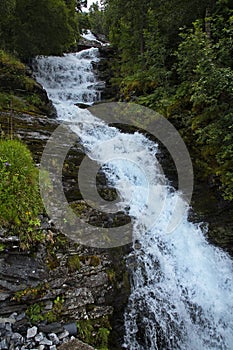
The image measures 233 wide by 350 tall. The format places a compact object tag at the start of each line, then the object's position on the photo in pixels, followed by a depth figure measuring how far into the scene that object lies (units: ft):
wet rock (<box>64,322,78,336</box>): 13.26
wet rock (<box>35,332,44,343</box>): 12.19
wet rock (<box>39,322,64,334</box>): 12.77
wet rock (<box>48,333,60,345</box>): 12.41
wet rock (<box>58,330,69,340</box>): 12.75
